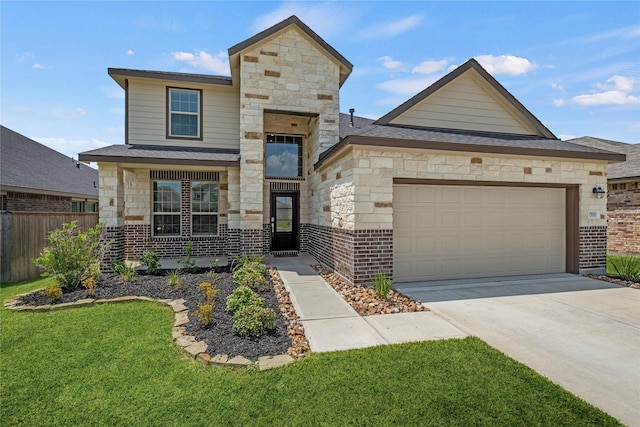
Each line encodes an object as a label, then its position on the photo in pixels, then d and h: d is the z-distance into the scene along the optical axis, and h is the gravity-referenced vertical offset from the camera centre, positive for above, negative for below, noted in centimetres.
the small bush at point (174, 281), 656 -159
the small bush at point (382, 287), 561 -146
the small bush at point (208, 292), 526 -149
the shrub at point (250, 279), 616 -146
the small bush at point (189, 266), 812 -156
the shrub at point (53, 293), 551 -155
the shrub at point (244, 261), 762 -141
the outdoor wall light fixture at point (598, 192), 778 +51
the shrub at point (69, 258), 622 -103
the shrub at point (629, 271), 712 -148
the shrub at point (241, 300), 465 -146
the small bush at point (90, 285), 598 -155
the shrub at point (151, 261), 791 -138
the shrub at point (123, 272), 705 -155
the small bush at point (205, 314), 430 -151
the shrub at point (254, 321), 399 -153
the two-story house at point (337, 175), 675 +99
